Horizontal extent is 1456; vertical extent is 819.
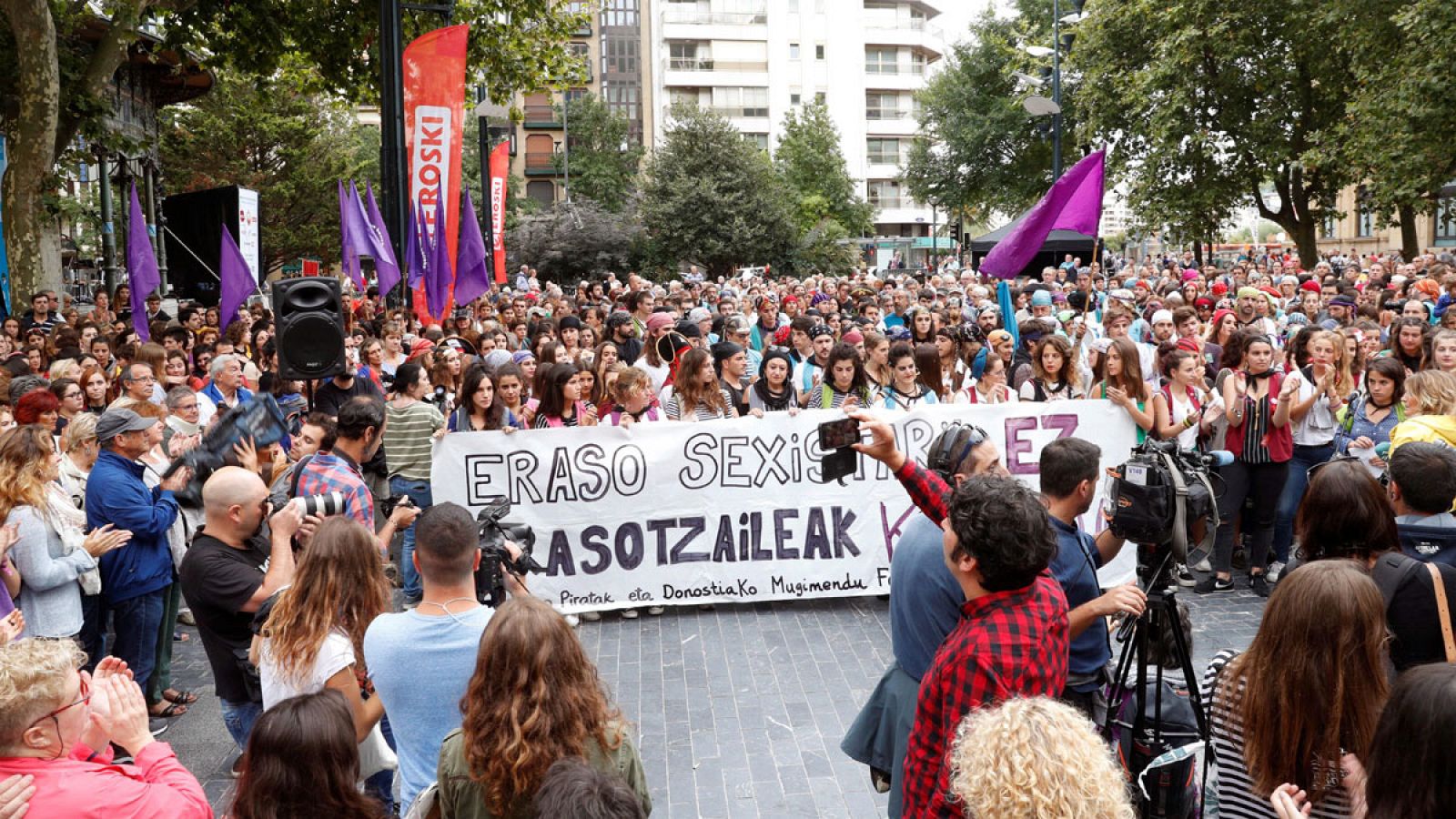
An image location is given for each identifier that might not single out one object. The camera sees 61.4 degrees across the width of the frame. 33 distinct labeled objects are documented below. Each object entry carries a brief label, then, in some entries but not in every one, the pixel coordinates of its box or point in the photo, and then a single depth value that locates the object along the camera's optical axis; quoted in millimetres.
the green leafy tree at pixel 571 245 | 40438
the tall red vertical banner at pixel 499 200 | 22500
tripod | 3988
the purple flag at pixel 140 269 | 13211
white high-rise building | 74125
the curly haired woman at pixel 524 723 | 3021
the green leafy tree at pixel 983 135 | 48406
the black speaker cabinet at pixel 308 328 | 7680
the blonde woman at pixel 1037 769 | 2422
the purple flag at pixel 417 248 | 14195
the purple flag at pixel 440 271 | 14445
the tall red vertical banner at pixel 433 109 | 14406
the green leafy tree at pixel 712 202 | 42750
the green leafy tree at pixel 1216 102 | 28984
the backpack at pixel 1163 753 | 3676
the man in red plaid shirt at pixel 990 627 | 3174
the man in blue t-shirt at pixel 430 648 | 3613
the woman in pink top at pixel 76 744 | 2990
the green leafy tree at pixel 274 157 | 42219
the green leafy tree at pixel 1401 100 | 20984
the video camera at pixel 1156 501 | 4184
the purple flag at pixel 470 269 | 15391
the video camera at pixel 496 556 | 4457
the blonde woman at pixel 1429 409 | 6086
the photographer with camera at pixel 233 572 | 4637
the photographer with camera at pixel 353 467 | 5312
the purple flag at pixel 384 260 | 14670
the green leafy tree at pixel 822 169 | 59844
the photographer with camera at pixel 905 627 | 3871
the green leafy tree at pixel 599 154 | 73250
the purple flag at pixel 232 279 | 12836
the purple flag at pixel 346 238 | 14344
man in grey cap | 6258
